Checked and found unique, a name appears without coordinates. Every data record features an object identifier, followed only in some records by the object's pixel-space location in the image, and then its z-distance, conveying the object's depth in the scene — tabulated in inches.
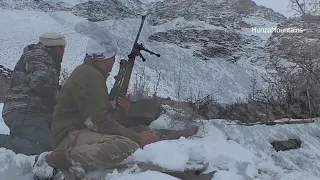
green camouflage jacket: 107.0
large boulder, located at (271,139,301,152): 115.0
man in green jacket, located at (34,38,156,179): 88.3
